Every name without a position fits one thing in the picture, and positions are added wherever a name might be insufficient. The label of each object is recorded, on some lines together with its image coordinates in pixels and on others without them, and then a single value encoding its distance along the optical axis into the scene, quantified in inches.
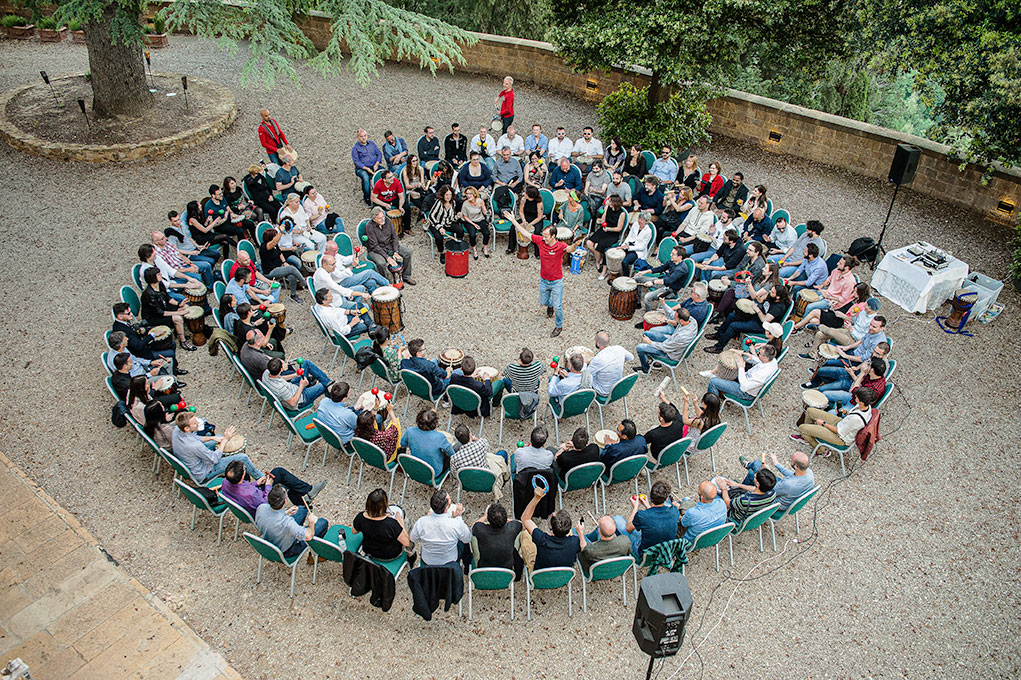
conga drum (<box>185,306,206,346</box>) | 374.9
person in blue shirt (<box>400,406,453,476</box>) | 281.7
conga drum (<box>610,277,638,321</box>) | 406.0
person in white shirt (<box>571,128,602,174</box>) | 540.1
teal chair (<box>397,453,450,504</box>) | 279.0
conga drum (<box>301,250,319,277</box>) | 417.7
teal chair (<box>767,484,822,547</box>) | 269.3
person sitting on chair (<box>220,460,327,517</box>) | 253.9
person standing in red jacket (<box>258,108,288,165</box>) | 503.5
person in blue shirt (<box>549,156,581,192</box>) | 496.4
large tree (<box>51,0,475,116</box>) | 472.7
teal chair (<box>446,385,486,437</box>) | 311.3
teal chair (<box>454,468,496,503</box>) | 274.4
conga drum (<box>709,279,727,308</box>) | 404.8
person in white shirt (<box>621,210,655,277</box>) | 434.9
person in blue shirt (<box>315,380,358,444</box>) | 292.8
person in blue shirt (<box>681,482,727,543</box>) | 263.0
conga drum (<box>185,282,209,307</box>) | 381.7
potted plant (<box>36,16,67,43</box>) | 813.2
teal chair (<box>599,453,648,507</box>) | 283.3
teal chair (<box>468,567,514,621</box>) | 239.9
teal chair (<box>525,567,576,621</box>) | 244.1
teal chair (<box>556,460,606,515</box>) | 275.0
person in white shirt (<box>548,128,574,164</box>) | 538.9
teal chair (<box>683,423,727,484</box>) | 296.5
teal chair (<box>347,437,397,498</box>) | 283.2
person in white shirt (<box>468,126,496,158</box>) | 532.1
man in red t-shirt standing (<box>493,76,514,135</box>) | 584.7
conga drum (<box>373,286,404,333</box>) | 383.9
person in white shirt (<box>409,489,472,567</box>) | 245.3
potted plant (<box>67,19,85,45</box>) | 822.5
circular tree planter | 565.0
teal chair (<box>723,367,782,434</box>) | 334.3
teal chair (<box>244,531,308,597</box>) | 245.4
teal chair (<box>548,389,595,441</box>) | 318.3
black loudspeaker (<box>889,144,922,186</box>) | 438.6
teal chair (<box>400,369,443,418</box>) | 319.6
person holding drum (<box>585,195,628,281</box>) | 449.1
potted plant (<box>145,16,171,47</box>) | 802.2
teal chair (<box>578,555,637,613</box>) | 246.7
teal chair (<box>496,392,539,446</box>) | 319.6
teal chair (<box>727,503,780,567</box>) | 268.2
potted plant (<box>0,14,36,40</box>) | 811.4
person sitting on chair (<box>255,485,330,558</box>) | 248.1
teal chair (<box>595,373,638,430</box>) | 328.5
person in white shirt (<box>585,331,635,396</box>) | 330.0
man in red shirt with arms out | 377.1
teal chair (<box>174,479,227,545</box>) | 266.1
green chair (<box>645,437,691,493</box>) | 292.4
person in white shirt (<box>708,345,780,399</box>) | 330.0
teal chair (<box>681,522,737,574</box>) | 257.6
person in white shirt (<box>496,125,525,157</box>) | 539.5
